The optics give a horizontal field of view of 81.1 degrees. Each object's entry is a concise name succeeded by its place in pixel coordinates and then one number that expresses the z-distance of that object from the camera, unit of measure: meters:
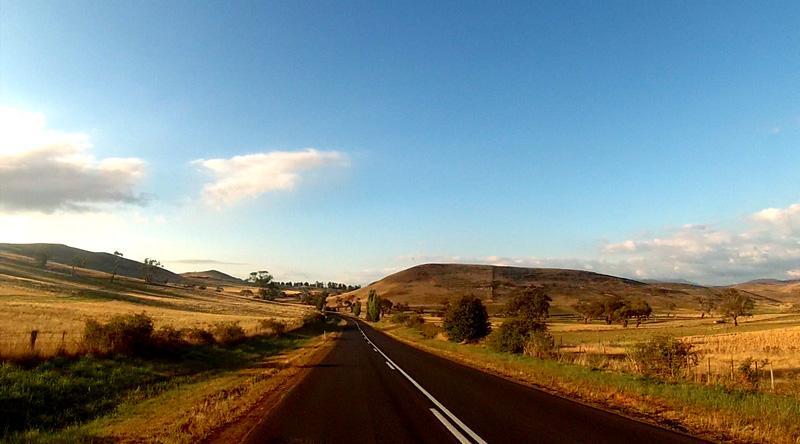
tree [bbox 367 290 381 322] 147.12
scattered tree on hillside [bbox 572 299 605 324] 124.31
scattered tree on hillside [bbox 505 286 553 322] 112.11
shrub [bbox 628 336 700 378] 20.73
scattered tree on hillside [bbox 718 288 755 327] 111.70
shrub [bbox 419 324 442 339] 59.15
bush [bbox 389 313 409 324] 99.69
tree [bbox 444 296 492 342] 48.97
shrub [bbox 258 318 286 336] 49.84
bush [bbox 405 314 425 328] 80.30
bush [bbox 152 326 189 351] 25.40
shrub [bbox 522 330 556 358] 27.39
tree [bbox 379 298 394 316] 185.38
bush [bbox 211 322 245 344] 33.91
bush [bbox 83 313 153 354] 21.56
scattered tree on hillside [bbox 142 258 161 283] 180.45
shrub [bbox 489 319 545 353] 31.58
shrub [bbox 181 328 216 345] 30.41
